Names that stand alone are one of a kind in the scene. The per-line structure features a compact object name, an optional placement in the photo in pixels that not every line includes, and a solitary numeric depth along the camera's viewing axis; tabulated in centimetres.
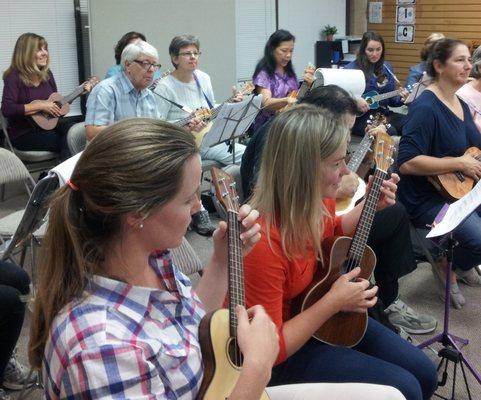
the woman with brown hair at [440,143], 294
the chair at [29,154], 450
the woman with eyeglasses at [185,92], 432
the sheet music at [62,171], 206
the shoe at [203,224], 410
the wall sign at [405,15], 733
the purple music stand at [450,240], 203
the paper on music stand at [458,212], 199
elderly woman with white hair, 382
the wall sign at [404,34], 740
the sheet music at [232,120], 376
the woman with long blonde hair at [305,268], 157
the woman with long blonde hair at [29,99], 456
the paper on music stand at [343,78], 418
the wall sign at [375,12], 770
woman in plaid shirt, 97
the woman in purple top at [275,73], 486
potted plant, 746
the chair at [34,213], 205
